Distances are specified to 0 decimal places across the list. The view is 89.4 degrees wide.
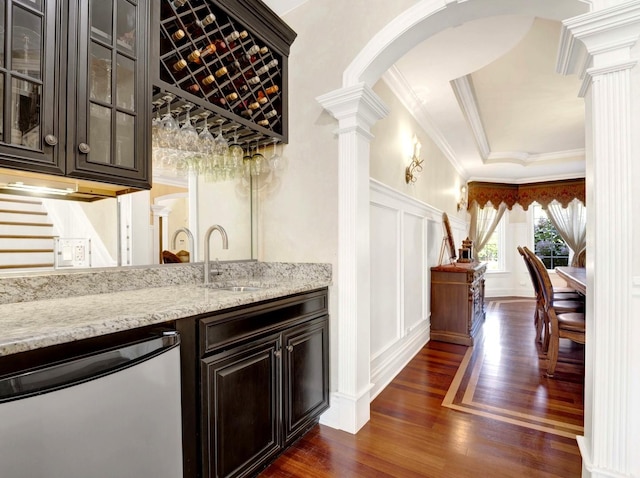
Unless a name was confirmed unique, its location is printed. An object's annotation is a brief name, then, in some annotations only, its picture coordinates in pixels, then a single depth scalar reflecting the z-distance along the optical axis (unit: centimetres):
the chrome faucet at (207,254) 202
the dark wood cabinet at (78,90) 120
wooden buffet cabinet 384
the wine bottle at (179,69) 174
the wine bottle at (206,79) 187
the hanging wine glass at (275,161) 242
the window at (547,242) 745
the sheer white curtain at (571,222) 696
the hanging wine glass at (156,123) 181
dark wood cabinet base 132
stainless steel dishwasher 84
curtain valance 712
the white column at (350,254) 207
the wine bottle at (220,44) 195
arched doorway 163
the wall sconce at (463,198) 643
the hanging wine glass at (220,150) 212
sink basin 207
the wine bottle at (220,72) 194
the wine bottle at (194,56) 179
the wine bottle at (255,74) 214
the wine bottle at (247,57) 210
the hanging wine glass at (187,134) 188
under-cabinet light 143
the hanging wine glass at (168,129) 177
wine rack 174
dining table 295
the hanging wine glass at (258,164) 242
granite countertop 91
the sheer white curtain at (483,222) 745
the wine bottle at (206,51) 185
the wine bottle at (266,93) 222
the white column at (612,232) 135
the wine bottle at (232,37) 198
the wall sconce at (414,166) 341
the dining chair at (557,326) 284
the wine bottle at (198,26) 182
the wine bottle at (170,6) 170
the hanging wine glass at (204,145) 204
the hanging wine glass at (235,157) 240
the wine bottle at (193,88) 182
